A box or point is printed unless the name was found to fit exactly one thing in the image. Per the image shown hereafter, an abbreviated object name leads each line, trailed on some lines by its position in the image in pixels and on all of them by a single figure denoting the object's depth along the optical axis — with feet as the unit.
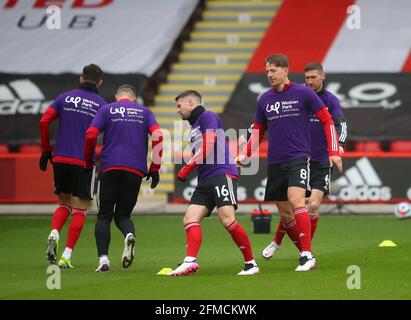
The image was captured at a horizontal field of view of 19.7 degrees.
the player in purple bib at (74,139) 44.39
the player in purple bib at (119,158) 41.52
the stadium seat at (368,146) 84.64
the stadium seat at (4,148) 86.21
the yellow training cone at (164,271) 40.21
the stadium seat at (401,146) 83.76
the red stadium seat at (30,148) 86.07
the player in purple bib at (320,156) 46.47
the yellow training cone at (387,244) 51.44
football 70.54
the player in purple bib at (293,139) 40.45
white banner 90.79
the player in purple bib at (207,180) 39.17
